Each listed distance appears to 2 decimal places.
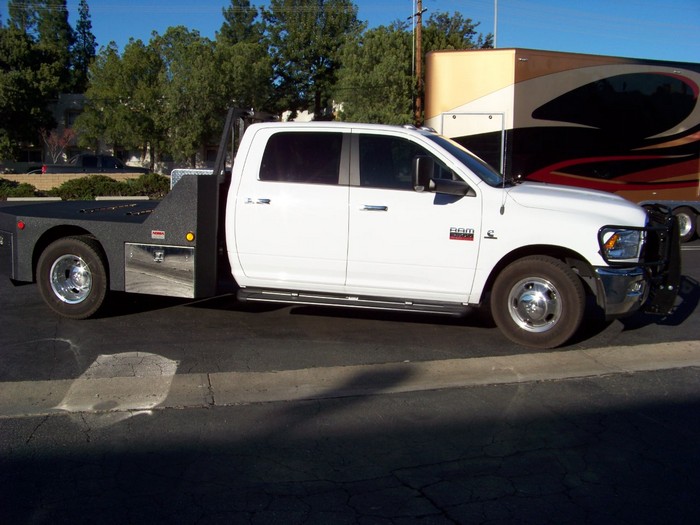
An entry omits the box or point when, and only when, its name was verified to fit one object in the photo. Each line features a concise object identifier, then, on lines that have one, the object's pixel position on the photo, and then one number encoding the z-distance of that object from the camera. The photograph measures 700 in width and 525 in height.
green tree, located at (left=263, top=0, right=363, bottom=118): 45.88
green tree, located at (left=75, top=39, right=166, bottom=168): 40.01
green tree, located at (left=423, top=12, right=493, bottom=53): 38.66
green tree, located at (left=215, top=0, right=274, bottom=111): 36.88
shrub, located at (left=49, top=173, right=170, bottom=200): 26.83
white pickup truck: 6.54
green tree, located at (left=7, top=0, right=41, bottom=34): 66.25
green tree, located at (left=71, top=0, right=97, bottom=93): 71.38
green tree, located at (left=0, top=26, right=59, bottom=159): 44.59
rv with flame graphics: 13.85
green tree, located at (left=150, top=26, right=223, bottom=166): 35.31
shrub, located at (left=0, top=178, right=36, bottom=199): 27.91
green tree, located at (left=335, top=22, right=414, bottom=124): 28.97
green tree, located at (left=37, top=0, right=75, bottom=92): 68.69
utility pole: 27.05
